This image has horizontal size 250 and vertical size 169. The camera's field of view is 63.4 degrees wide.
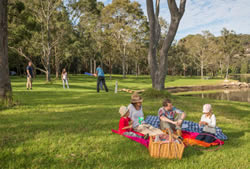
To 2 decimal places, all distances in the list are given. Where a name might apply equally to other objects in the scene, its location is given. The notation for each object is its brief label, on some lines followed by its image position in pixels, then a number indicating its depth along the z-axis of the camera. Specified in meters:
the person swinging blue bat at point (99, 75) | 14.60
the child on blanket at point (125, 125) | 5.02
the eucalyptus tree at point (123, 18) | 37.84
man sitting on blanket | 5.09
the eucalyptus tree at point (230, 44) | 52.84
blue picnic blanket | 5.28
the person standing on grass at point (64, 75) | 17.78
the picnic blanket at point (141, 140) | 4.46
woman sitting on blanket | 5.22
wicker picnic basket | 3.75
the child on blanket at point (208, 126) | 4.75
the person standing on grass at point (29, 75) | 15.05
